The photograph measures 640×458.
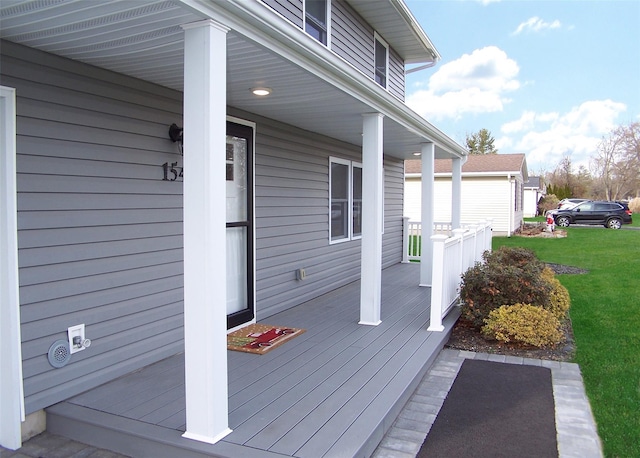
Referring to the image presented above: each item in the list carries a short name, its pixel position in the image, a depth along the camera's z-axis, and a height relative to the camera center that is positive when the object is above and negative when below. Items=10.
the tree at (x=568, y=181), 39.06 +2.77
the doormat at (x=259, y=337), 4.37 -1.29
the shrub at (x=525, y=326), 4.94 -1.25
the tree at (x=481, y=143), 48.81 +6.79
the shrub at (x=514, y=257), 6.36 -0.68
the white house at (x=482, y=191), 18.98 +0.69
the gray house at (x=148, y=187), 2.57 +0.15
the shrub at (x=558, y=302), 5.80 -1.17
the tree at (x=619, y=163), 43.38 +4.33
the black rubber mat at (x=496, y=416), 2.96 -1.50
